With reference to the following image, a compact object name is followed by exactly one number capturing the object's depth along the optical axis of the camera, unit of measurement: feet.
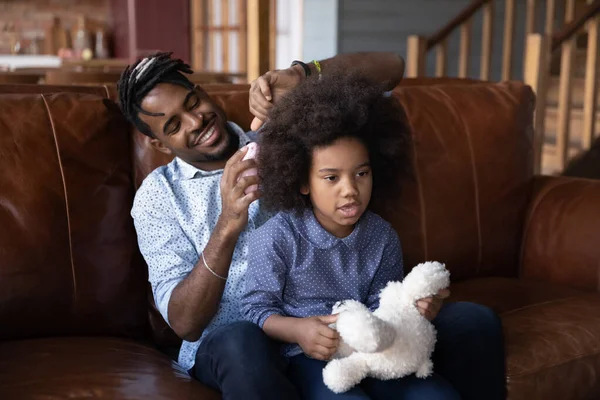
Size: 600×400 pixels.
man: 4.92
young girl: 4.85
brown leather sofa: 5.38
